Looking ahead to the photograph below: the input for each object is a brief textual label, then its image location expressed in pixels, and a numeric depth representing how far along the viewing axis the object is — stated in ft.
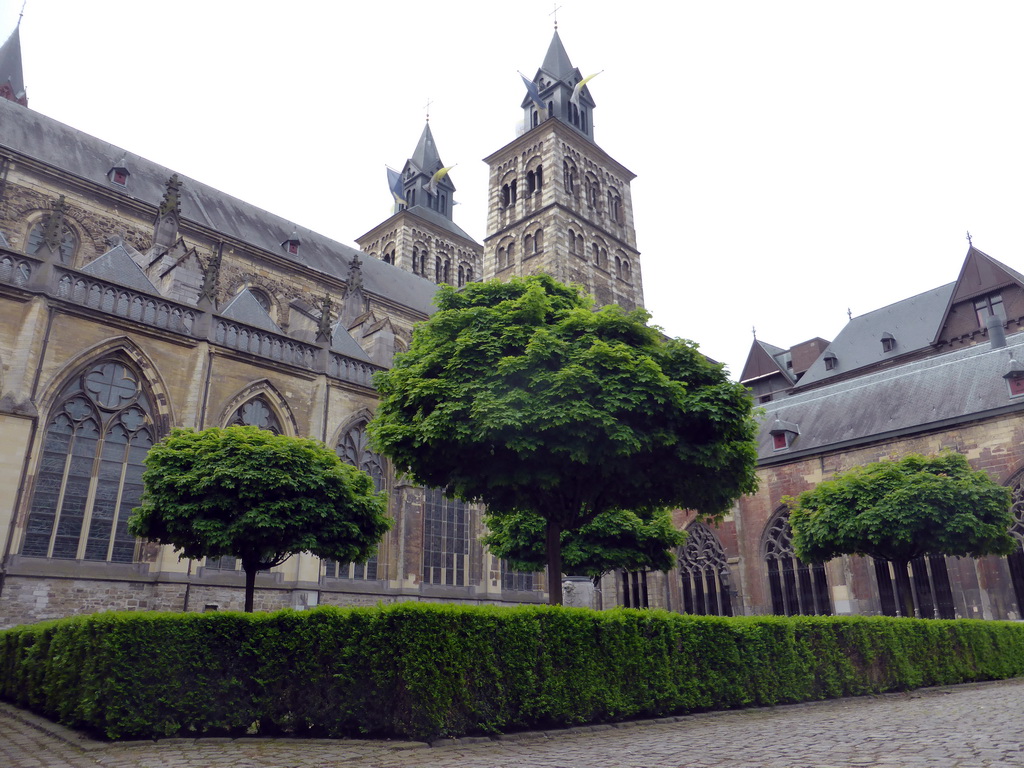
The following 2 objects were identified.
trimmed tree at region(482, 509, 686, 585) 60.90
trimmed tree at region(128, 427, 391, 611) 44.04
